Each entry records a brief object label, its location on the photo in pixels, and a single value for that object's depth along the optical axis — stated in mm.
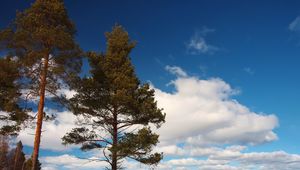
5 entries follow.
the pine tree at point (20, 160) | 34054
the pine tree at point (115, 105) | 14433
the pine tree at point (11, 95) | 12227
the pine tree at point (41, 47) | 12384
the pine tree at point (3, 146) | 20916
